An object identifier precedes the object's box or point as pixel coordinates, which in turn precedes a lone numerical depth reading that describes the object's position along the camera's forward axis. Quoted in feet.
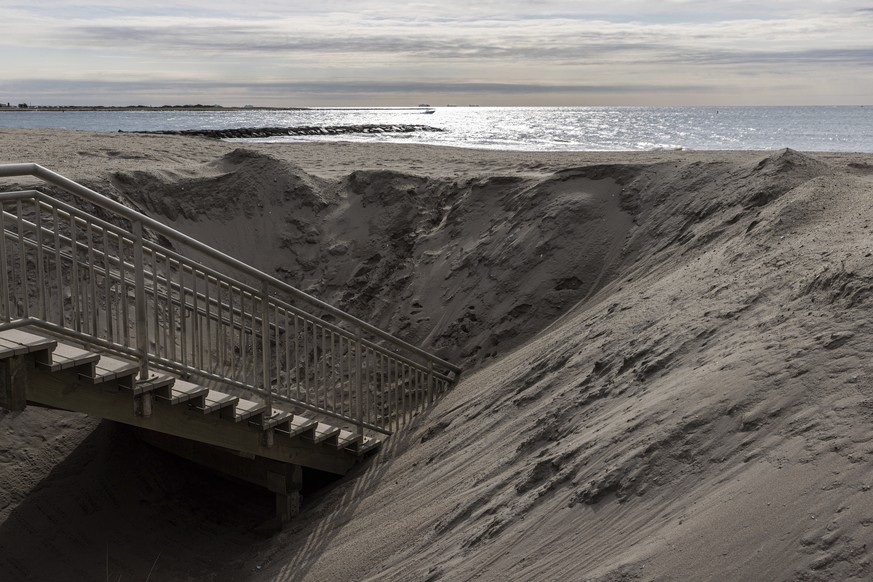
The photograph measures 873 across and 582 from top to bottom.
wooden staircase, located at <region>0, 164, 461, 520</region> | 18.98
